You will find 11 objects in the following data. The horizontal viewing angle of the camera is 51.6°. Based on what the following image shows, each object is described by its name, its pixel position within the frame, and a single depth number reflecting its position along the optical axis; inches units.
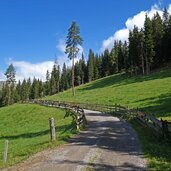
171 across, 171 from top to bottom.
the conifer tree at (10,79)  2669.5
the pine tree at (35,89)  3362.0
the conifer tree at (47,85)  3427.7
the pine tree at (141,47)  2015.7
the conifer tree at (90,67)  3203.7
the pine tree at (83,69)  3355.8
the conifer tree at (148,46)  1953.7
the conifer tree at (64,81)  3405.4
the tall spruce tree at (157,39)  2023.4
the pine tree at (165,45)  2001.4
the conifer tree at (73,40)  1756.9
